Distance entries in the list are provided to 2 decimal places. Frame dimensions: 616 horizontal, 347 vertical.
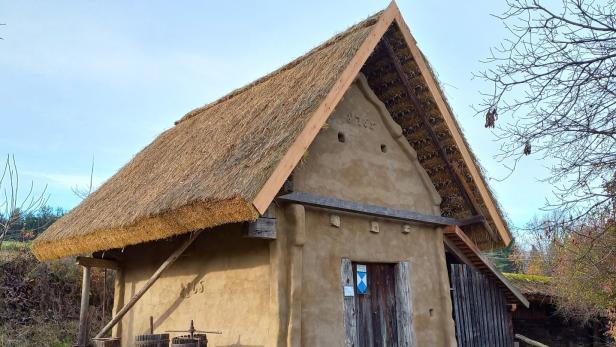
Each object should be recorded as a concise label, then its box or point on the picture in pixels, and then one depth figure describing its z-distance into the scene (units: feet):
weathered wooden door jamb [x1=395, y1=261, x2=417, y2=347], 23.40
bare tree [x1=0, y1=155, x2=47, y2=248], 36.18
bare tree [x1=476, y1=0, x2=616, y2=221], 12.94
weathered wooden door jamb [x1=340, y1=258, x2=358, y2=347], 20.89
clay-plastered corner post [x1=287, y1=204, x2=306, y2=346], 18.40
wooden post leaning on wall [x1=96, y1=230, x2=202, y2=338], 19.85
